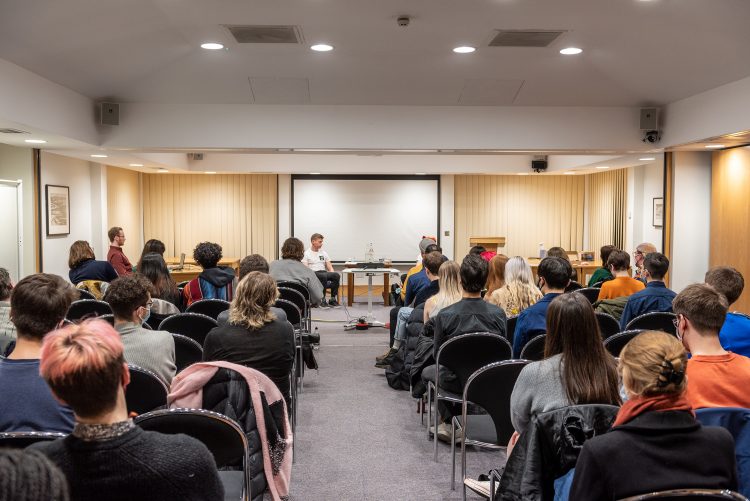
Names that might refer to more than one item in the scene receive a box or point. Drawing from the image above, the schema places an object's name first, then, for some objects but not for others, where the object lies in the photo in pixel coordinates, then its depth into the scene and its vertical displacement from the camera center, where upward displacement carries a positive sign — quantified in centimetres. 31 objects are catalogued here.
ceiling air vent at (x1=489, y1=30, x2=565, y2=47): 609 +169
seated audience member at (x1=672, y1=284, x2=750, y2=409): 246 -50
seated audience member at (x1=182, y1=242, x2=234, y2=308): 589 -49
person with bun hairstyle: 175 -58
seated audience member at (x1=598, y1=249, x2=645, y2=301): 566 -50
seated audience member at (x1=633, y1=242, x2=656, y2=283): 692 -31
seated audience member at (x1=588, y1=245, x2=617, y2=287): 715 -55
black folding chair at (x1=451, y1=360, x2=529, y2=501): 310 -83
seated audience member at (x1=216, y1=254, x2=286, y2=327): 556 -34
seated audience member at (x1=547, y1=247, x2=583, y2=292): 668 -31
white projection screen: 1349 +31
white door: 814 -6
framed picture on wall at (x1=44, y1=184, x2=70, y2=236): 885 +19
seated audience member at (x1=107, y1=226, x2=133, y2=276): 820 -36
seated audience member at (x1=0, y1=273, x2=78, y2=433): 226 -50
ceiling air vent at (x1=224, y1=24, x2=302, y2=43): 601 +171
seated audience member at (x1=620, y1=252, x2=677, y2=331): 474 -52
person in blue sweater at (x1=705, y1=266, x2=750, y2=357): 330 -54
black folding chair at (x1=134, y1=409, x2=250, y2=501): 210 -65
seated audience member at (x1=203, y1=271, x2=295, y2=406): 345 -57
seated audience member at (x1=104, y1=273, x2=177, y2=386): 318 -52
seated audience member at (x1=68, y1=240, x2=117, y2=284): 652 -41
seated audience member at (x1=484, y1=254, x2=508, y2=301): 573 -42
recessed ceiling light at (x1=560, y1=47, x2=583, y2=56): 663 +168
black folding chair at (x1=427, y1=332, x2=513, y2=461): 377 -72
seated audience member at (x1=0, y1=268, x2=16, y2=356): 368 -51
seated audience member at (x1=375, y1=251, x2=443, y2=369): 581 -61
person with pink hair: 146 -47
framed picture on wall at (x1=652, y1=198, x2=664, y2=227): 1016 +15
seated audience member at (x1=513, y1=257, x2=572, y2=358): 395 -47
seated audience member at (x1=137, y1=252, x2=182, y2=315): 538 -40
